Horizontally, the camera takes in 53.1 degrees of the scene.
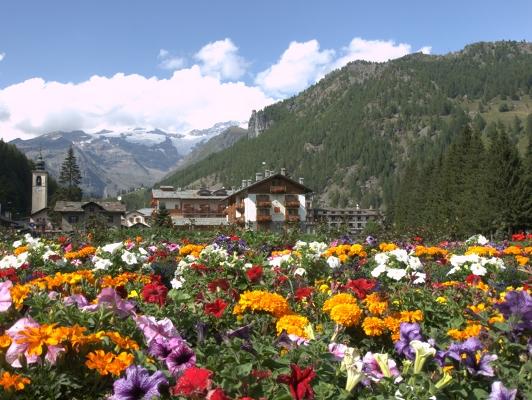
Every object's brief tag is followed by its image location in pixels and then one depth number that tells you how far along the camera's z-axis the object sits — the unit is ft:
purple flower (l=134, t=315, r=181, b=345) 10.08
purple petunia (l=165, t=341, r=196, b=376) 9.11
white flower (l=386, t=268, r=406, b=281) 21.59
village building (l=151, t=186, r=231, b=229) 290.64
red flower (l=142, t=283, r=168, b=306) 13.94
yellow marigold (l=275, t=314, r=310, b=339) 11.19
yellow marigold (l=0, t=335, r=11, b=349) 8.84
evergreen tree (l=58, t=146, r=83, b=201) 412.98
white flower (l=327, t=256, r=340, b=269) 23.85
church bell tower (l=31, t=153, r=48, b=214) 392.47
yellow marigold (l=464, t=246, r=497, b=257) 27.71
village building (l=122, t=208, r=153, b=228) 406.21
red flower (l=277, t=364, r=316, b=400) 7.40
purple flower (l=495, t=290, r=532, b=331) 10.94
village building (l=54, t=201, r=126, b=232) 290.97
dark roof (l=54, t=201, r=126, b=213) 293.64
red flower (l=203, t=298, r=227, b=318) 12.87
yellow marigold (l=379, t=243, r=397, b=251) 30.17
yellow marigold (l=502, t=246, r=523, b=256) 32.24
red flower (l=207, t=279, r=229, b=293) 16.40
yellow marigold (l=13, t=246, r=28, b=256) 30.08
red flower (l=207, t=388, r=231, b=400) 6.97
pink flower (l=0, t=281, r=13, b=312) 10.09
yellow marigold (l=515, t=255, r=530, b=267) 28.09
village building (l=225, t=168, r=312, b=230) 239.91
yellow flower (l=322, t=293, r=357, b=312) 13.70
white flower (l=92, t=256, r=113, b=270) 24.33
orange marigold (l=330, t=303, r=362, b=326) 12.80
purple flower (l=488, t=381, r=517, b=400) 8.57
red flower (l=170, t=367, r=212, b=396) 7.36
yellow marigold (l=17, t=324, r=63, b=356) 8.50
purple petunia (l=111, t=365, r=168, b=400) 7.99
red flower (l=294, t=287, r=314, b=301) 16.20
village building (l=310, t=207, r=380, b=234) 506.11
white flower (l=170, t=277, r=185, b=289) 21.39
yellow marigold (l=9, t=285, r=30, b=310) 10.47
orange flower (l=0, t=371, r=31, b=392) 8.09
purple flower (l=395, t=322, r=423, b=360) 11.04
